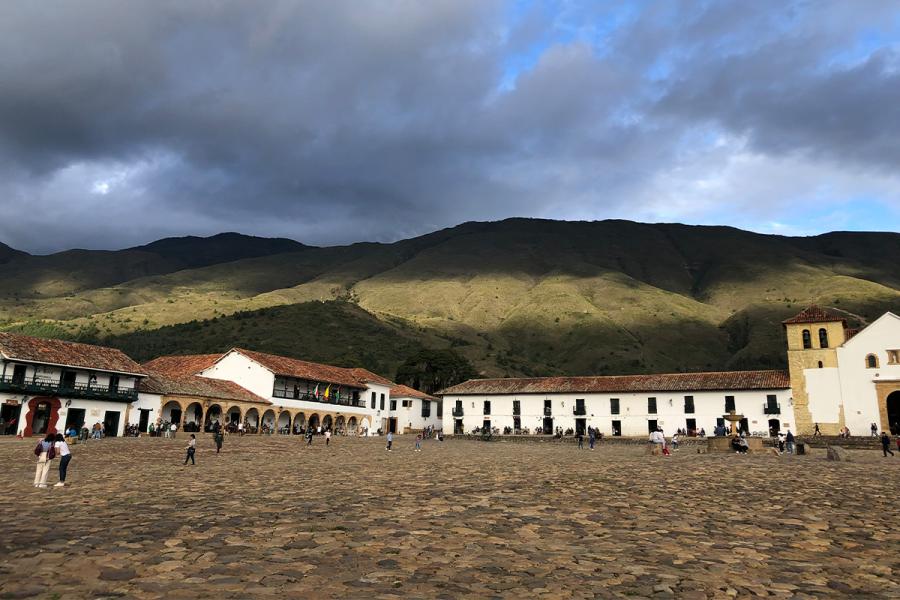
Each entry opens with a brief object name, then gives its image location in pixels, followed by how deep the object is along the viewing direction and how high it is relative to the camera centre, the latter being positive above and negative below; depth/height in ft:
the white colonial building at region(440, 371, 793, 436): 161.48 +4.28
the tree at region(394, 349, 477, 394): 255.70 +18.78
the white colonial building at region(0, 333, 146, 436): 120.06 +5.35
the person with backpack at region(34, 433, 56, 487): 44.88 -3.55
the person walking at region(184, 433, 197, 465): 69.93 -4.01
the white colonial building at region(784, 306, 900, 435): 150.92 +11.78
